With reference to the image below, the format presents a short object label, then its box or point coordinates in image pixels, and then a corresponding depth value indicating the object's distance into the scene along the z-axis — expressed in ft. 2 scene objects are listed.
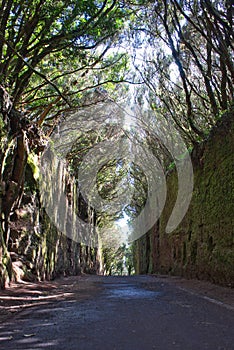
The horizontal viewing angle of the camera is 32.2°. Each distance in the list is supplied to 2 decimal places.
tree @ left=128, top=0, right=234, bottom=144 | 36.40
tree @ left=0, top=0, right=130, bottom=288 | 30.68
